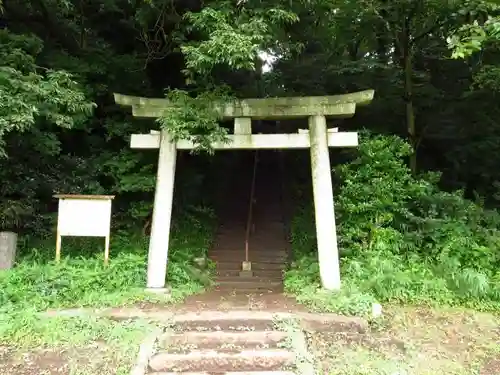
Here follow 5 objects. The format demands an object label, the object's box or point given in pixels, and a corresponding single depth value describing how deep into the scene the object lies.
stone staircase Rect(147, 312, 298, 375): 5.14
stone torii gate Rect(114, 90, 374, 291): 7.46
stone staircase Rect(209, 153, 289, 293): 8.81
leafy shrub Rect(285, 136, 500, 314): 6.80
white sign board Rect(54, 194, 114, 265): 7.21
